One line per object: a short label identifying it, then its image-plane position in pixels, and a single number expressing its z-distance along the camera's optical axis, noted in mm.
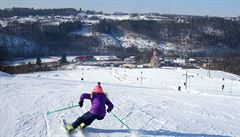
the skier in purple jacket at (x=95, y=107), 8906
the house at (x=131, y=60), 115100
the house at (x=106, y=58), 120750
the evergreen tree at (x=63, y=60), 105612
